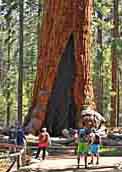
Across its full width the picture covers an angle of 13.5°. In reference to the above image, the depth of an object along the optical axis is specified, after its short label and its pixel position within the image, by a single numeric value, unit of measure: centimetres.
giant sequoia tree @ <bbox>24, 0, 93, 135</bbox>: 2416
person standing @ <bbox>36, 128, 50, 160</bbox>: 1808
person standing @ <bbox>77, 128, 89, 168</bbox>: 1652
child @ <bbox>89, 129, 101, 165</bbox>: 1694
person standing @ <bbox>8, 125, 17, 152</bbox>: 2034
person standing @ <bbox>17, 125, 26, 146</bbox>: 1809
